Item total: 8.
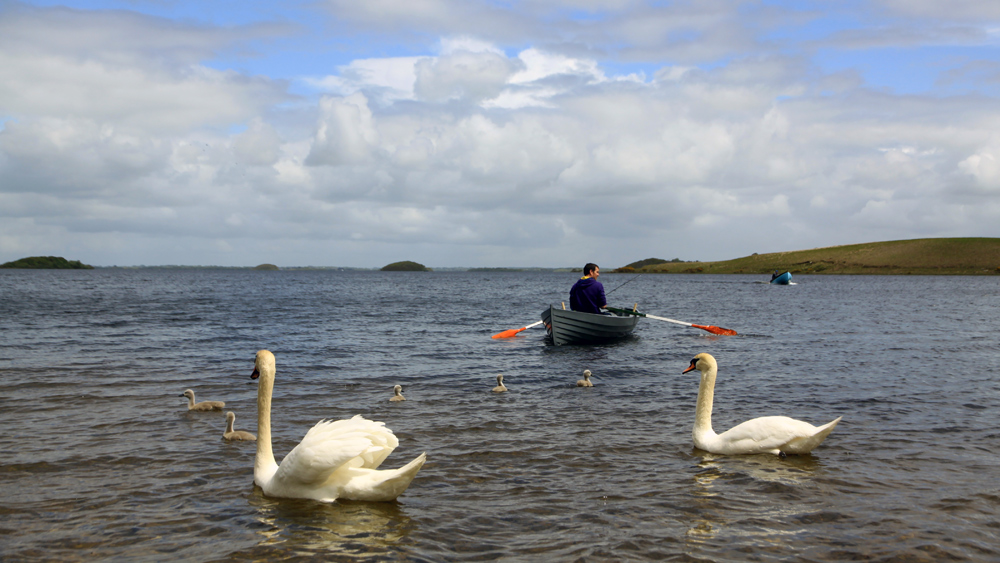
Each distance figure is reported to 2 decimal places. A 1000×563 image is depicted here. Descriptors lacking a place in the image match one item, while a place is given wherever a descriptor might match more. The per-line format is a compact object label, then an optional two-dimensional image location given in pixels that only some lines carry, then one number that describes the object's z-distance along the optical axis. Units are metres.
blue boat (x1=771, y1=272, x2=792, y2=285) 97.17
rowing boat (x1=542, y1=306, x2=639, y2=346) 22.31
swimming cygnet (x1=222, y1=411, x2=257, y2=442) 9.70
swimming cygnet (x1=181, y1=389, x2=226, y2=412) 11.70
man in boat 22.19
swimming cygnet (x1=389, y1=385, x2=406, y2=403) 12.95
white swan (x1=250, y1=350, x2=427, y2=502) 6.43
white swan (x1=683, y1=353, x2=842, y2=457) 8.48
